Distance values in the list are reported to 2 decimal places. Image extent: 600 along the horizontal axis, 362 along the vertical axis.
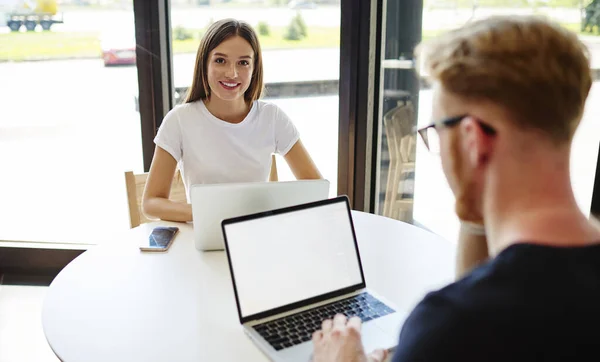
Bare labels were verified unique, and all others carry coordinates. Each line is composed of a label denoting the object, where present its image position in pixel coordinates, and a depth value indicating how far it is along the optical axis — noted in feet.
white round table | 4.01
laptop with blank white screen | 4.09
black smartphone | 5.63
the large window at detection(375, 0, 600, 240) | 8.43
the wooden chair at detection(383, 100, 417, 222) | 9.48
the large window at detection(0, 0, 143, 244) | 9.51
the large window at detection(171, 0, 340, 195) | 9.34
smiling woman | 6.82
